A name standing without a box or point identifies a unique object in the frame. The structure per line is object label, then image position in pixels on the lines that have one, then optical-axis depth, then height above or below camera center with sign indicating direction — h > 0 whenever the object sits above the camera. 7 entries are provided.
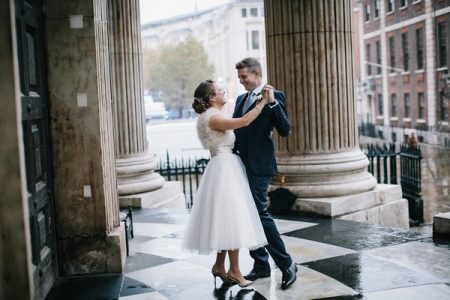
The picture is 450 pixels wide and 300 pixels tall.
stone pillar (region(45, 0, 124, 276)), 5.43 -0.13
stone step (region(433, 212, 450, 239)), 6.59 -1.37
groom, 5.12 -0.34
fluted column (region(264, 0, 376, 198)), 8.39 +0.25
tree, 73.12 +6.03
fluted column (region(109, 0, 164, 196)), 9.87 +0.33
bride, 4.95 -0.71
